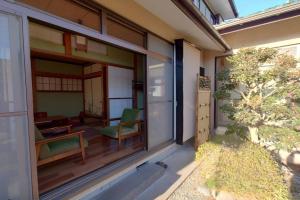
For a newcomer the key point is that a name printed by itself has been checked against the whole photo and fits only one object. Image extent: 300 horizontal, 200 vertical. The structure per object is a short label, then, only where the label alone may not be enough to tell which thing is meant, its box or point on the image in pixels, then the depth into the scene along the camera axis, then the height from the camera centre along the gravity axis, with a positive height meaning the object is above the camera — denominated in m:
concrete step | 2.23 -1.32
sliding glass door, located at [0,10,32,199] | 1.39 -0.17
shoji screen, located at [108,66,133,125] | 5.64 +0.11
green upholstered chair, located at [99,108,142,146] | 3.56 -0.77
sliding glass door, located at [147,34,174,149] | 3.25 +0.00
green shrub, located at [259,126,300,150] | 2.65 -0.72
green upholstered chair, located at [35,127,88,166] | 2.26 -0.80
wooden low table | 4.24 -0.68
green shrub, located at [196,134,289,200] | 2.14 -1.13
